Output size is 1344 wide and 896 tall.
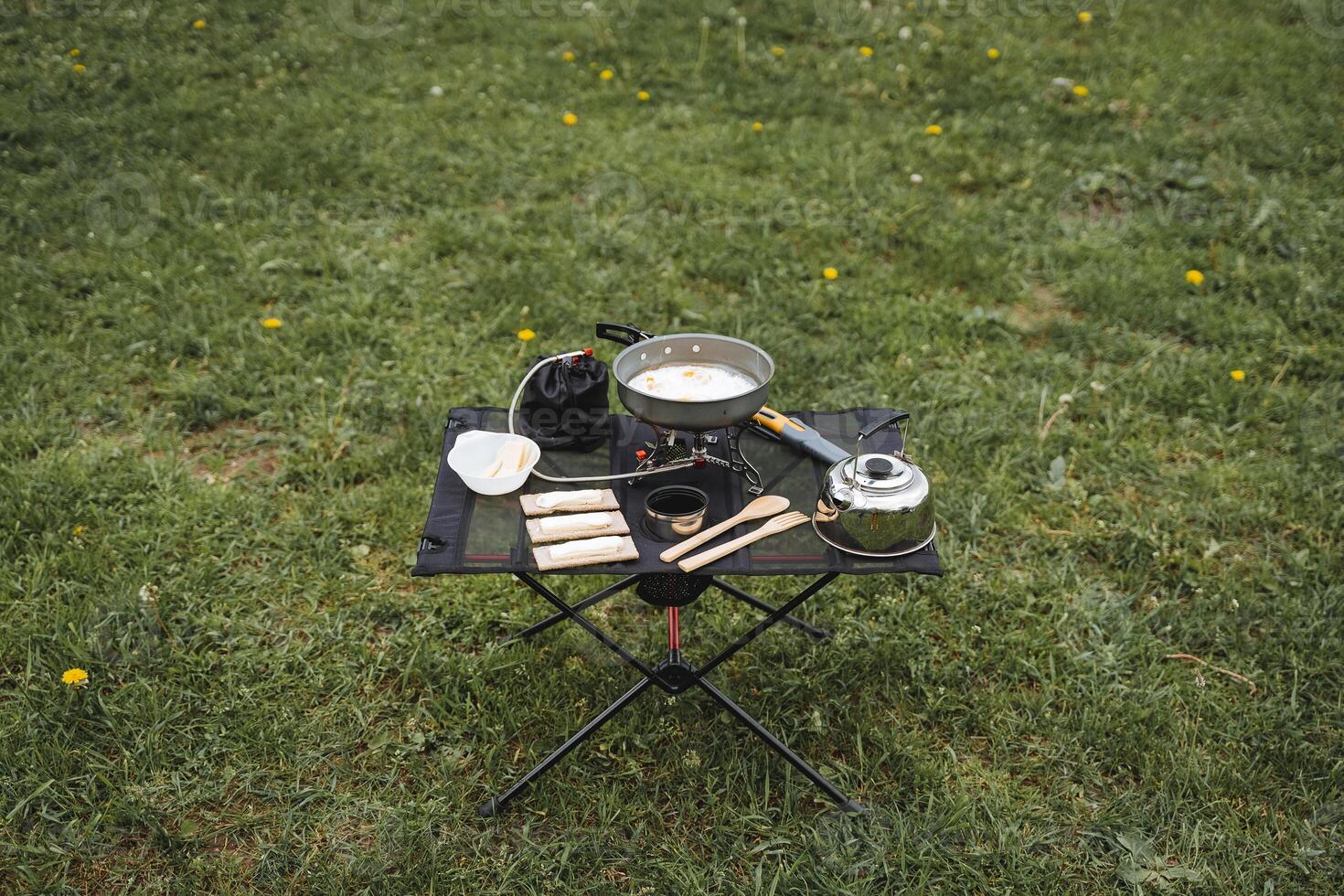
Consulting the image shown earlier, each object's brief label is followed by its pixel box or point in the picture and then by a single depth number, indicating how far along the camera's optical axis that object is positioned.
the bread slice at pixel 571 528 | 2.40
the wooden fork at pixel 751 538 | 2.32
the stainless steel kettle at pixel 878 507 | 2.31
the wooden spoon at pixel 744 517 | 2.35
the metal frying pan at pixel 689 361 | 2.32
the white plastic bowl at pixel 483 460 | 2.57
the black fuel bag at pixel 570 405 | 2.75
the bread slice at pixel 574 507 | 2.51
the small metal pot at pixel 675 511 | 2.41
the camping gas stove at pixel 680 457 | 2.61
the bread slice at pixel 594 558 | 2.31
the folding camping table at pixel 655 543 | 2.36
